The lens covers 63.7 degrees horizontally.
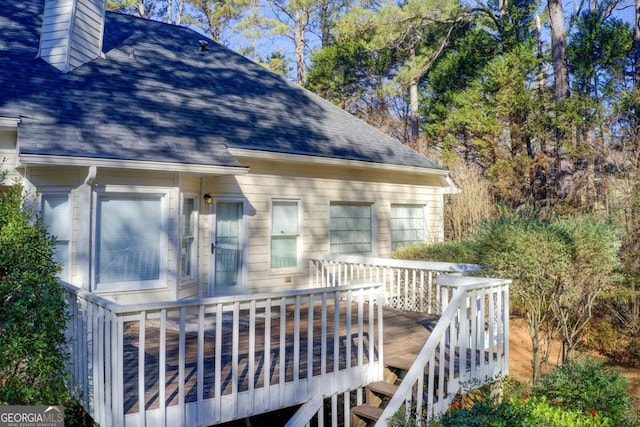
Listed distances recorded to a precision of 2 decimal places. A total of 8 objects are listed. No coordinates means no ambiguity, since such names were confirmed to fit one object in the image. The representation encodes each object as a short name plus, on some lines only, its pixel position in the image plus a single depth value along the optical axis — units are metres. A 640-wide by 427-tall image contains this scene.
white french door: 8.79
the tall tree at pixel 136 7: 25.14
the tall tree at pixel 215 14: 26.39
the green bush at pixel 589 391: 4.74
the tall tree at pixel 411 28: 19.22
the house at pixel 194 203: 4.32
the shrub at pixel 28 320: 3.55
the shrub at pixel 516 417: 3.67
